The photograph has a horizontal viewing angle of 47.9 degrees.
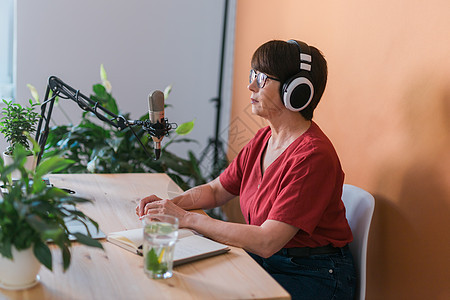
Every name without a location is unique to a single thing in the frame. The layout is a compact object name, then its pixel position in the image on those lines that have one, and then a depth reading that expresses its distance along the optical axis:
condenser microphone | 1.43
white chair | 1.55
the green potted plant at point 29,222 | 0.97
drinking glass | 1.12
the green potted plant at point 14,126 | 1.80
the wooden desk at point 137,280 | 1.04
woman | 1.43
